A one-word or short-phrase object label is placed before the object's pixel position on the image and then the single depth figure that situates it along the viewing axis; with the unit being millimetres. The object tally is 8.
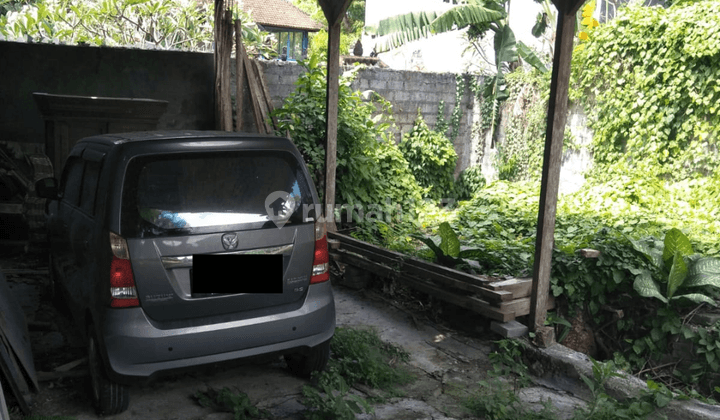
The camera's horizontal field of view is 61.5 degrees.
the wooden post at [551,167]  4750
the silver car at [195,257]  3447
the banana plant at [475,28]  12969
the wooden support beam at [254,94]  9578
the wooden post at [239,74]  9320
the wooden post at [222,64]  9305
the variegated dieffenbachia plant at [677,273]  4883
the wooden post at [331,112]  7380
